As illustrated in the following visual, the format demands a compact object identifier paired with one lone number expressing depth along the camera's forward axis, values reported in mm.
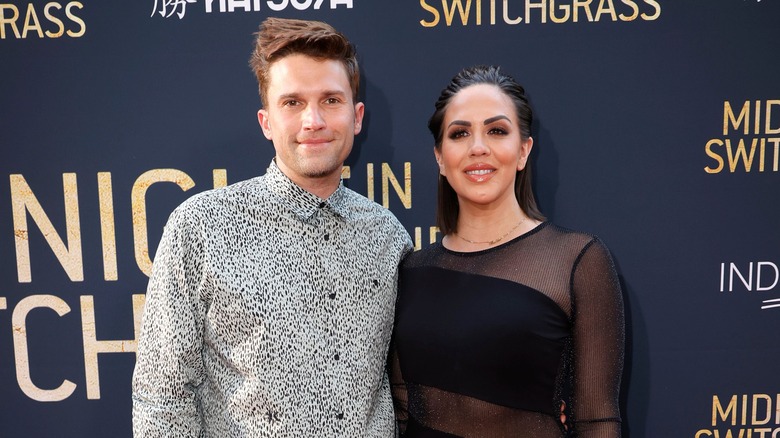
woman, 1466
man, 1386
